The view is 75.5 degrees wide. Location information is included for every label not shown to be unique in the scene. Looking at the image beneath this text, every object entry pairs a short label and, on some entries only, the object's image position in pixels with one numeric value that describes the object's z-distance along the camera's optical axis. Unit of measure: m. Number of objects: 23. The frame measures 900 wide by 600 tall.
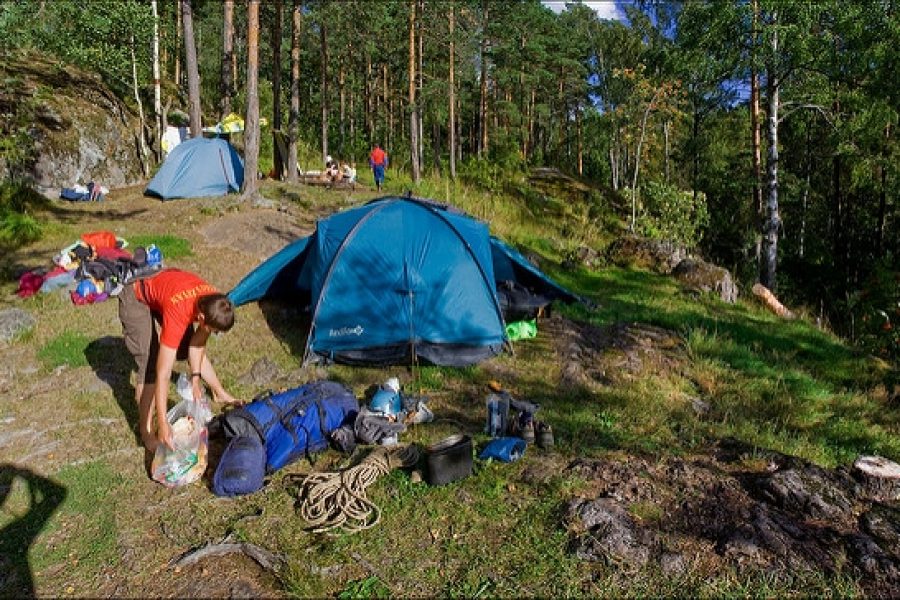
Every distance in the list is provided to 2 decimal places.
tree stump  4.05
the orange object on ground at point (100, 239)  7.95
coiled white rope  3.64
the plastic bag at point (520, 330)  7.20
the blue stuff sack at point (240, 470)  3.95
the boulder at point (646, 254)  12.46
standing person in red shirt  16.89
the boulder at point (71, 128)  13.06
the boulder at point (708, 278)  10.82
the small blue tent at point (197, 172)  13.21
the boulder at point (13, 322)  6.64
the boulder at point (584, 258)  12.30
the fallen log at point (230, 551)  3.28
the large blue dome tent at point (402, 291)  6.19
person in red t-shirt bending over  3.78
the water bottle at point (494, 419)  4.84
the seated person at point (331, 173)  16.66
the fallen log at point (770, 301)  10.60
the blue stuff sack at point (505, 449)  4.38
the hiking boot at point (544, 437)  4.63
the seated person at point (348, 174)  17.19
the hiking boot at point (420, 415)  5.02
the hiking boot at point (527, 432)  4.69
